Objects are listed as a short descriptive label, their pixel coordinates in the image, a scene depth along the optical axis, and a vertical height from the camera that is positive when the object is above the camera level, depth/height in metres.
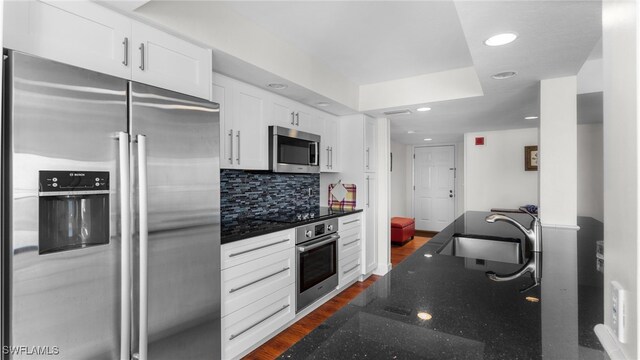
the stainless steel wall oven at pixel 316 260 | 2.71 -0.77
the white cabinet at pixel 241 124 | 2.34 +0.45
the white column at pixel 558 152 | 2.46 +0.21
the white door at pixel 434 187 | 6.90 -0.19
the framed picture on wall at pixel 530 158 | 5.24 +0.34
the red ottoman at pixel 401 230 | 5.68 -0.96
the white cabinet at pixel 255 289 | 2.02 -0.80
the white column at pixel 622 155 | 0.53 +0.04
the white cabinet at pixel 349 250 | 3.38 -0.81
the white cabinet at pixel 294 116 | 2.91 +0.64
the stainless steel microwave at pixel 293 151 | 2.78 +0.28
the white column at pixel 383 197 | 4.13 -0.24
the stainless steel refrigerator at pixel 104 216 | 1.07 -0.15
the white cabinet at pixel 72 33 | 1.17 +0.61
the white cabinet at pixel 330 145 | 3.65 +0.41
